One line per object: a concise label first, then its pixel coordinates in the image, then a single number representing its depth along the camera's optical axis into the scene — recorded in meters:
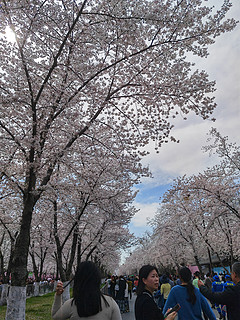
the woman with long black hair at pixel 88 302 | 2.20
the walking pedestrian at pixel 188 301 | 3.43
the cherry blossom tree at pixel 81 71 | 6.50
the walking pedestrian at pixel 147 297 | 2.50
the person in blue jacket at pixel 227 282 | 8.76
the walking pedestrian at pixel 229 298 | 3.30
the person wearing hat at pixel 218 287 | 9.73
